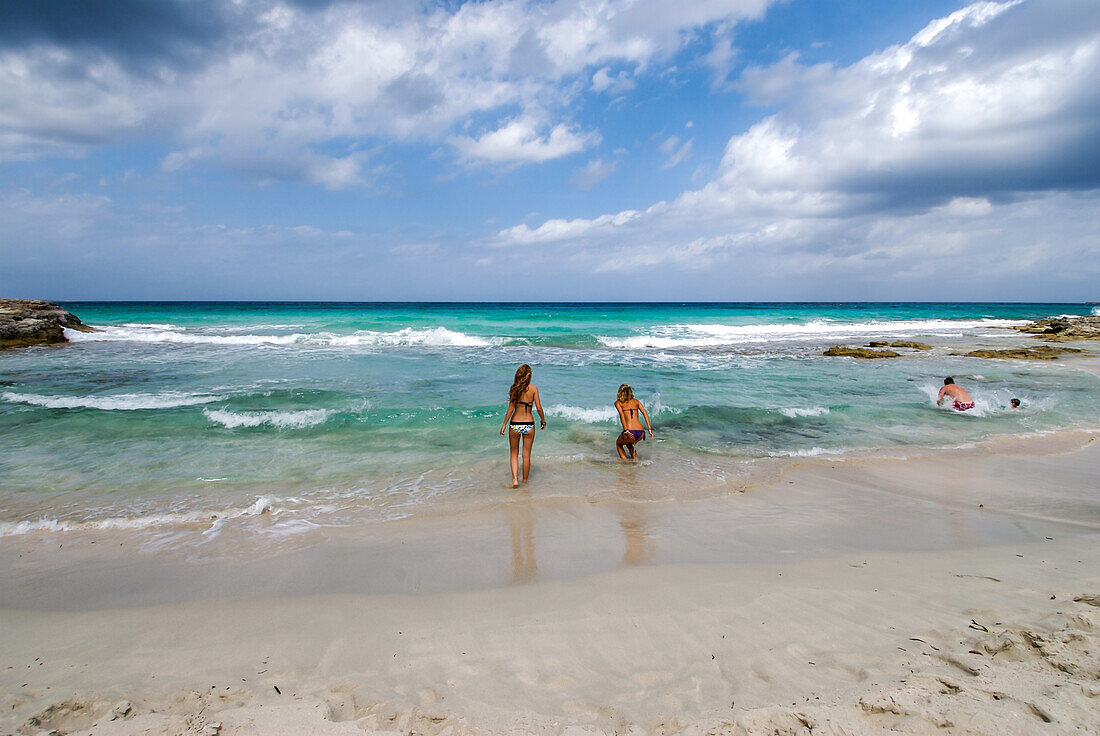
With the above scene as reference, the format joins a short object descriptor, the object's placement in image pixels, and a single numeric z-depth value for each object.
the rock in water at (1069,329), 28.36
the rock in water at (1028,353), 20.09
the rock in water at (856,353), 21.13
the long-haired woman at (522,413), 6.99
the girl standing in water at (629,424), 7.75
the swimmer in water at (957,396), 10.81
